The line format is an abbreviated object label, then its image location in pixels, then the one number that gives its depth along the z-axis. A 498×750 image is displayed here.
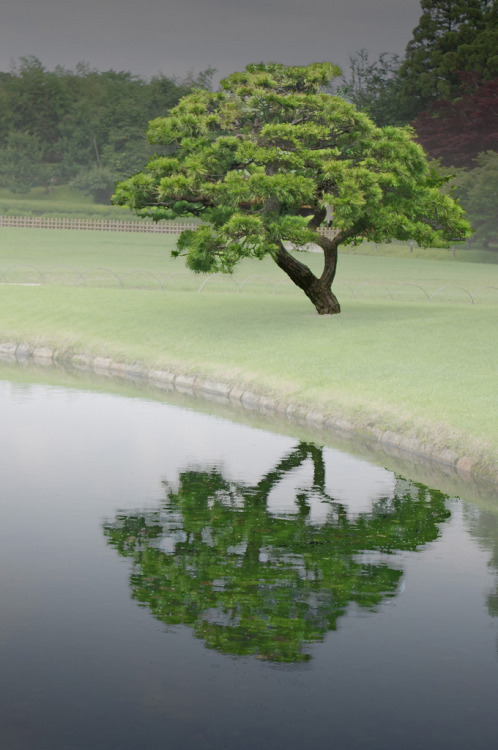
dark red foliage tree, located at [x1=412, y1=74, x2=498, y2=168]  92.56
